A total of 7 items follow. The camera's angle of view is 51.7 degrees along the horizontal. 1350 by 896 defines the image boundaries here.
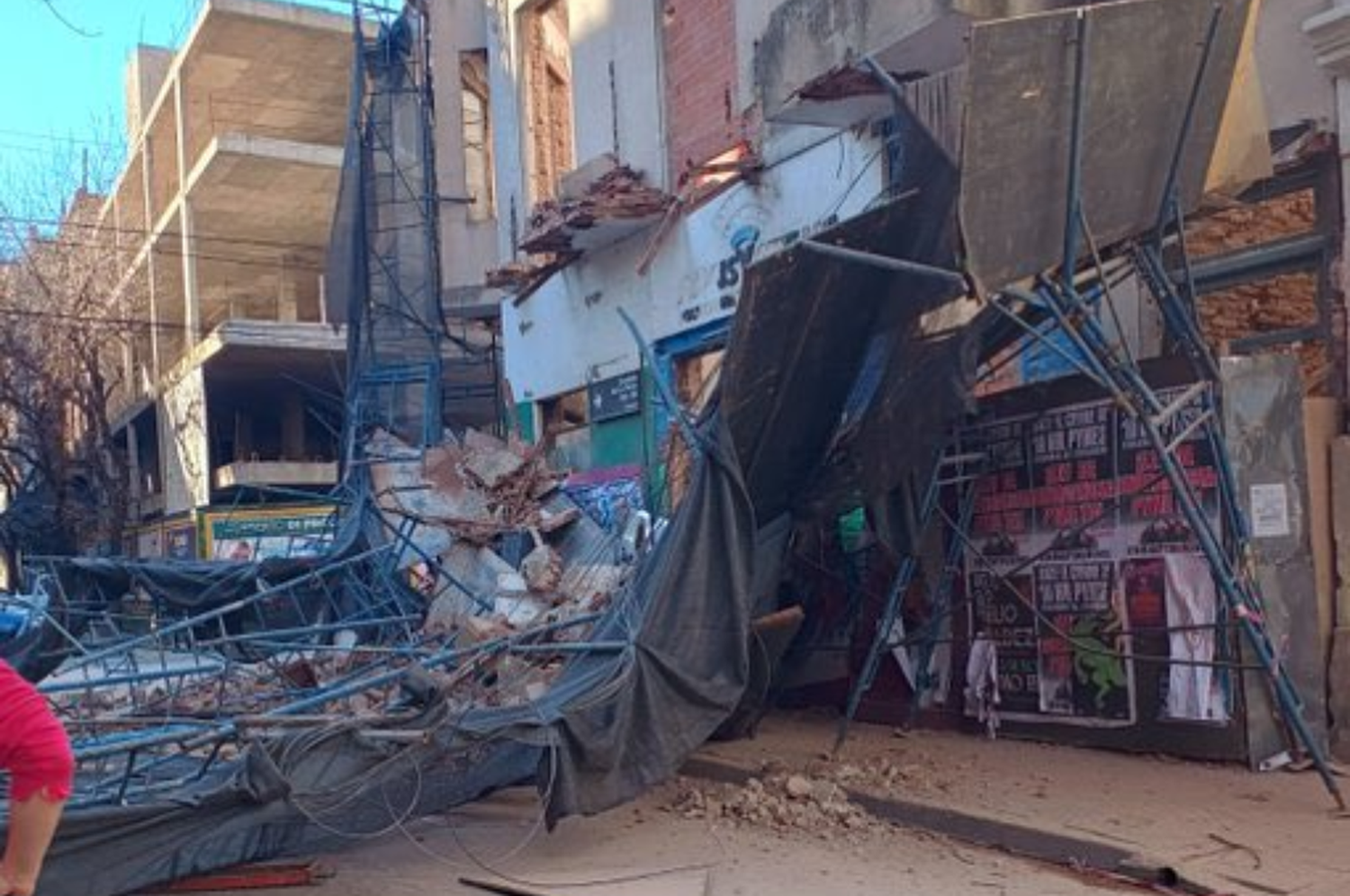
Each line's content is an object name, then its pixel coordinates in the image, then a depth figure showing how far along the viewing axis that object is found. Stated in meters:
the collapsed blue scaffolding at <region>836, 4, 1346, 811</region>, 7.05
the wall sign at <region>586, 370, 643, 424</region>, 15.98
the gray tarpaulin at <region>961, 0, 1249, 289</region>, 6.68
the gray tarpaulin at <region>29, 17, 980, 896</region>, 6.09
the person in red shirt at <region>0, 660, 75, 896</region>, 3.01
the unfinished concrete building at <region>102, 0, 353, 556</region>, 29.70
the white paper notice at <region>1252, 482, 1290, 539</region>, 7.89
